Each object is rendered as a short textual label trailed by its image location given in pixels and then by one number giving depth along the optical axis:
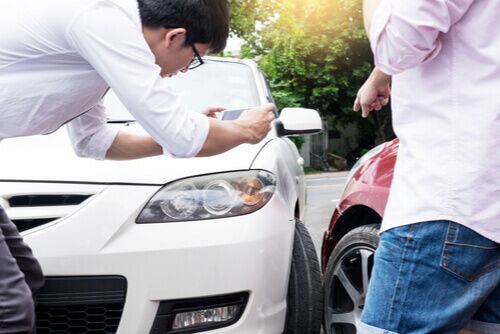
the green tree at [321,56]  21.55
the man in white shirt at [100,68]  1.53
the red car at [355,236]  2.26
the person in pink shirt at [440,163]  1.12
